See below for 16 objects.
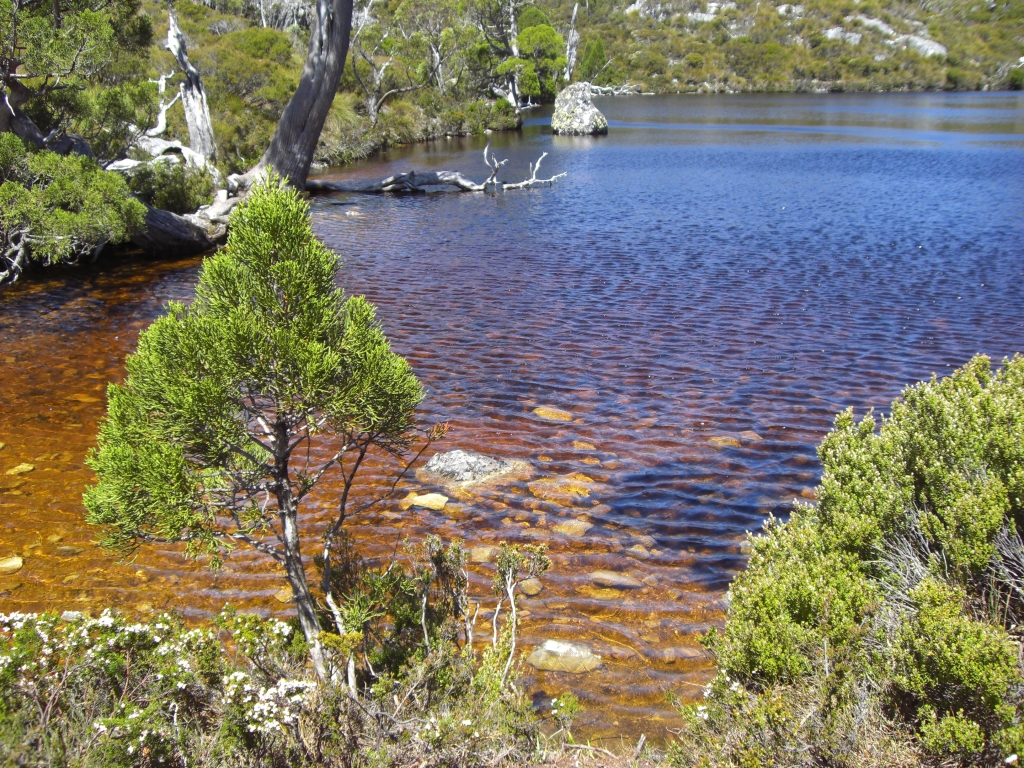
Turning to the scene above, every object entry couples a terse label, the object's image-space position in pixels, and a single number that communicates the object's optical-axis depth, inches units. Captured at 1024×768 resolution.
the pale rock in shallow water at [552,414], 367.6
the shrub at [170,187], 783.7
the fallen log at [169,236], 703.7
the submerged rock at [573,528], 266.7
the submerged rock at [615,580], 236.9
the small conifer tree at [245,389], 143.3
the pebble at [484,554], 249.6
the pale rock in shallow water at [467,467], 305.7
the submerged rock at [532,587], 234.2
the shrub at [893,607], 125.7
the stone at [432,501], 284.5
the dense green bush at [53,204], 540.7
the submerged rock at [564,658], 200.5
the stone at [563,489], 290.0
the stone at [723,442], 335.3
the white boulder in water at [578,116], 1851.6
